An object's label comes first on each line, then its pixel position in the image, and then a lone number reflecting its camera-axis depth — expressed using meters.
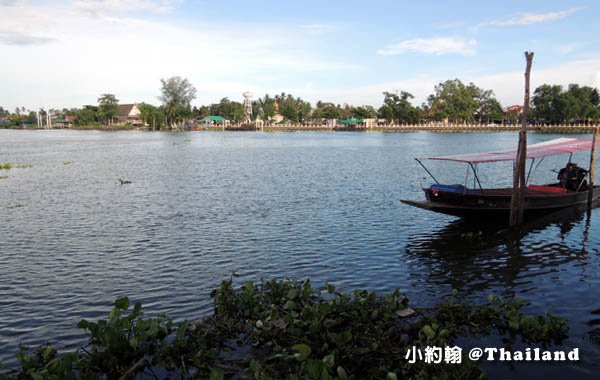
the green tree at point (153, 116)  185.12
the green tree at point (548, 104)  163.51
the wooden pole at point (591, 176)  24.19
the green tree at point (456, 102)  182.00
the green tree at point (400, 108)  186.38
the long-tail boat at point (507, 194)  20.69
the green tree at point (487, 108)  191.62
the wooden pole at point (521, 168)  20.03
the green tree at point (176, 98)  184.25
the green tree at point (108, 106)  190.88
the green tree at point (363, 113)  196.75
